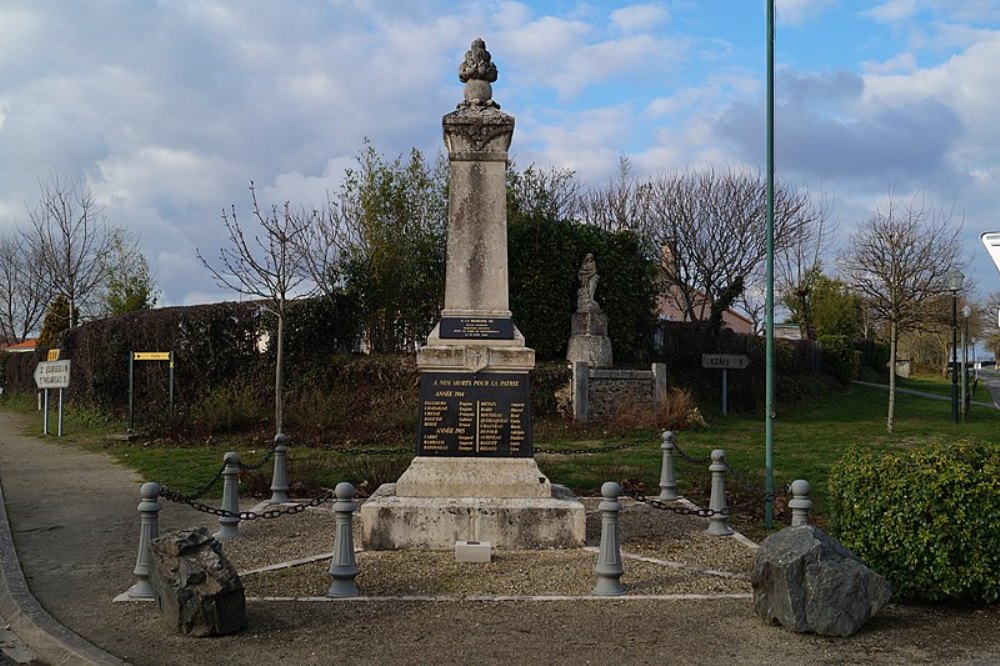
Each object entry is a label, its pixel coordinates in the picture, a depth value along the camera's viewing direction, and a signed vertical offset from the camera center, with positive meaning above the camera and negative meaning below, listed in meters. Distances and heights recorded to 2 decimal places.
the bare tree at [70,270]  33.53 +3.24
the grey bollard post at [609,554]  7.27 -1.56
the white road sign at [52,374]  21.67 -0.52
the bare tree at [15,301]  53.50 +3.09
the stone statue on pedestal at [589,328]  22.81 +0.84
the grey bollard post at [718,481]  10.41 -1.38
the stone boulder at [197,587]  6.21 -1.61
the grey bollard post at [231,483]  10.42 -1.48
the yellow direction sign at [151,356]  20.58 -0.04
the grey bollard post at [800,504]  7.61 -1.18
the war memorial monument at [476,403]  8.80 -0.46
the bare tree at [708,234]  35.75 +5.11
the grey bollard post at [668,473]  12.13 -1.51
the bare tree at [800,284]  39.88 +3.82
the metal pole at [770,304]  9.85 +0.65
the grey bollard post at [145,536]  7.32 -1.48
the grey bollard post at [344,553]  7.20 -1.57
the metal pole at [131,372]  20.83 -0.42
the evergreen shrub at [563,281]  23.34 +2.09
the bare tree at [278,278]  16.73 +1.48
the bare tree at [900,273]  23.03 +2.43
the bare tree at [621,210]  37.69 +6.45
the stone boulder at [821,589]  6.18 -1.55
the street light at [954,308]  22.22 +1.43
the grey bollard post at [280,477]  12.43 -1.68
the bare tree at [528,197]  26.27 +5.24
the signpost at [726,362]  23.59 +0.01
